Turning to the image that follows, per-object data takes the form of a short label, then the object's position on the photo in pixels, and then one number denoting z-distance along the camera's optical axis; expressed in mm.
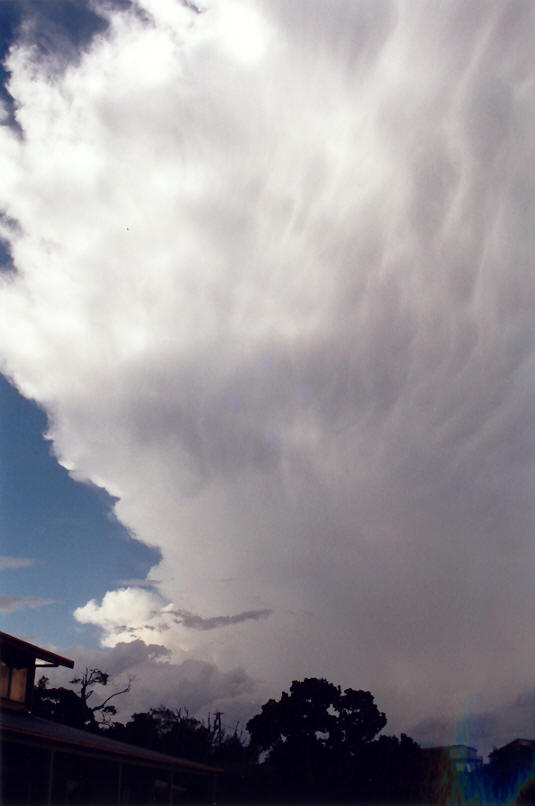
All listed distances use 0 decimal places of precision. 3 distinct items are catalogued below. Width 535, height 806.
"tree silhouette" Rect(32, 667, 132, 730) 55206
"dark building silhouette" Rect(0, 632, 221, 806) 17750
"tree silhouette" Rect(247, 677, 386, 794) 44656
